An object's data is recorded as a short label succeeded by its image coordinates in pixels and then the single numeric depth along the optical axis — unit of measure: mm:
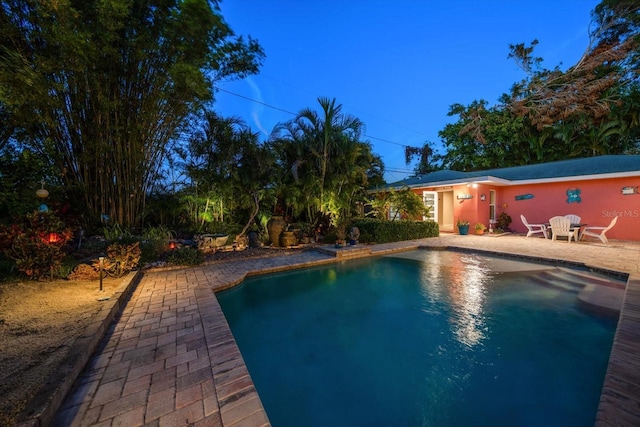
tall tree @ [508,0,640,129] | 13820
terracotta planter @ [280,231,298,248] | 8180
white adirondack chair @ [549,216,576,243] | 8867
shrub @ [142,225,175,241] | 6659
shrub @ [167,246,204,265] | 5852
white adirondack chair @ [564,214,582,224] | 9422
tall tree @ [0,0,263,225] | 3932
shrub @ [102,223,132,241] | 6295
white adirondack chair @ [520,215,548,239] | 9849
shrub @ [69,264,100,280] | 4430
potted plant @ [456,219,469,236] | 11180
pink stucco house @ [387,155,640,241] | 8828
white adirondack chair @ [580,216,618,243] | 8281
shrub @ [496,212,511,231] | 11703
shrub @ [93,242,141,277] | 4621
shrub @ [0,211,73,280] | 4062
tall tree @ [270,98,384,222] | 8984
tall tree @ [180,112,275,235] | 7727
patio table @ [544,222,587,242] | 8841
